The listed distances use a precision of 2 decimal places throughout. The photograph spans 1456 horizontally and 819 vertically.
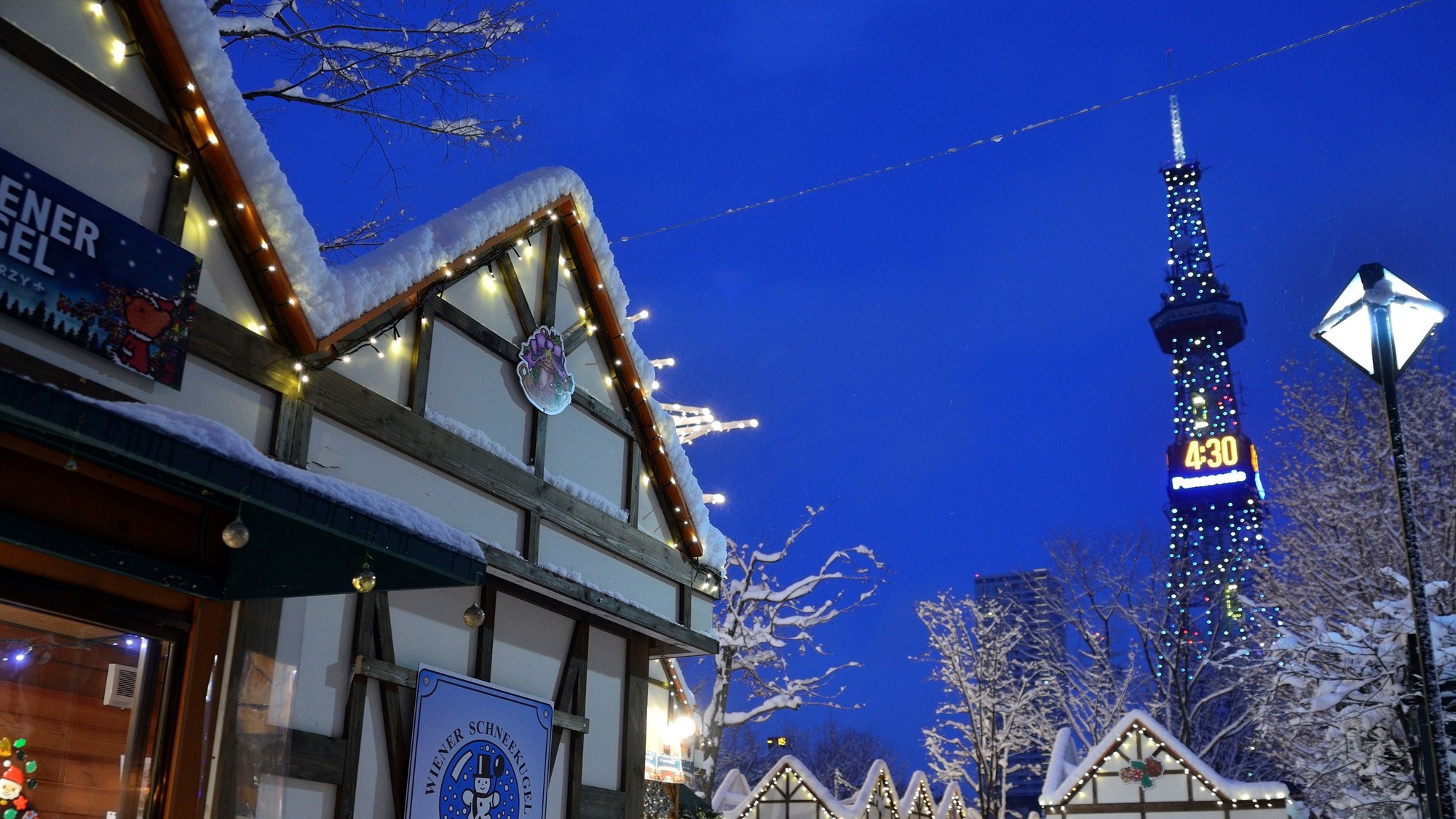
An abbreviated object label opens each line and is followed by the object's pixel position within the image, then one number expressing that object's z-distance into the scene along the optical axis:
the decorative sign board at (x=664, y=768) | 14.59
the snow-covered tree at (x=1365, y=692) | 12.32
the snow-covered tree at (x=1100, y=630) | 35.69
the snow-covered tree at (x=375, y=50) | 9.73
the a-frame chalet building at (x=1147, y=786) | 25.41
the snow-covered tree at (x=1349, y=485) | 21.30
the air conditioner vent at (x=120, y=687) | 6.27
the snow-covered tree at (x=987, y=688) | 34.06
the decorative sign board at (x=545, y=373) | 9.34
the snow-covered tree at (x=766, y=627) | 24.12
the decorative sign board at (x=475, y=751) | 7.92
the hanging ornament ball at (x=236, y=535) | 5.45
